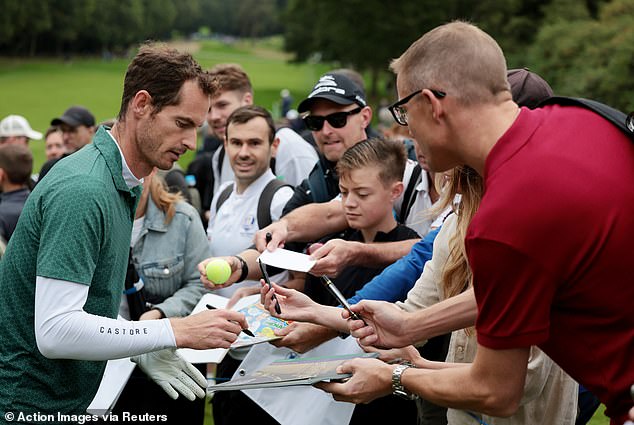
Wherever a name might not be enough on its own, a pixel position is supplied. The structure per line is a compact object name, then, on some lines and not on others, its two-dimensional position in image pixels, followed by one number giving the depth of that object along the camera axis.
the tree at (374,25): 43.00
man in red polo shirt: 2.31
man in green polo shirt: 3.07
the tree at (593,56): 18.02
